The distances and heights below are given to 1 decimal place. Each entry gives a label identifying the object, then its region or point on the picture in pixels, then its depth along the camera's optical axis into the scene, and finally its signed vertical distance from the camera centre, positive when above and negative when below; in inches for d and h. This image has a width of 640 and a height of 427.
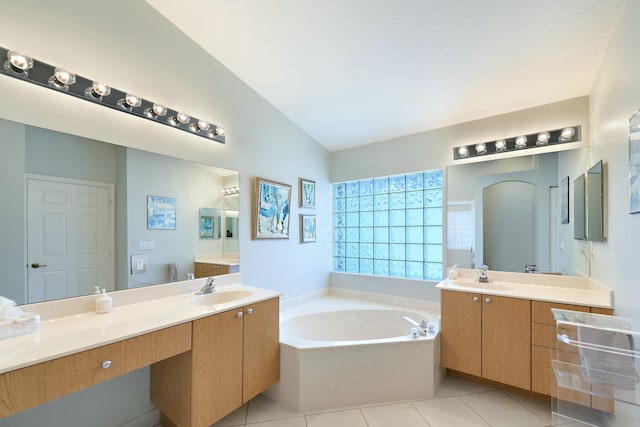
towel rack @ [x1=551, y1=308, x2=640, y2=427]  54.2 -33.4
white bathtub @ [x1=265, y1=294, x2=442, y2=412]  80.7 -48.3
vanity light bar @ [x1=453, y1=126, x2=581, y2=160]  94.3 +26.7
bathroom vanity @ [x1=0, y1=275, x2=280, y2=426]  42.8 -26.2
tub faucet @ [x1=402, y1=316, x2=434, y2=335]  89.7 -38.7
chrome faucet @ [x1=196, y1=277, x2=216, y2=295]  83.7 -23.0
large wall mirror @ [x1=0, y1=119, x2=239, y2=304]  55.4 -0.1
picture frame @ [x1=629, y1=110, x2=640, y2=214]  52.9 +10.0
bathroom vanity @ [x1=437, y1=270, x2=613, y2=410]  76.3 -33.8
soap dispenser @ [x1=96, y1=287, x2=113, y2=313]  63.7 -20.8
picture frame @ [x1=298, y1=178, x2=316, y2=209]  132.1 +10.8
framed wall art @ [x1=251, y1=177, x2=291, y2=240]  108.1 +2.2
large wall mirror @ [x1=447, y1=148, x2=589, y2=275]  94.9 -0.6
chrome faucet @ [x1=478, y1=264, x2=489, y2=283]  102.7 -23.4
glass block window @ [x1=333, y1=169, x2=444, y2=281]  128.0 -6.2
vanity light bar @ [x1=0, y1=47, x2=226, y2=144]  54.1 +29.3
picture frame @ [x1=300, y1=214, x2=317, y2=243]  132.9 -7.0
